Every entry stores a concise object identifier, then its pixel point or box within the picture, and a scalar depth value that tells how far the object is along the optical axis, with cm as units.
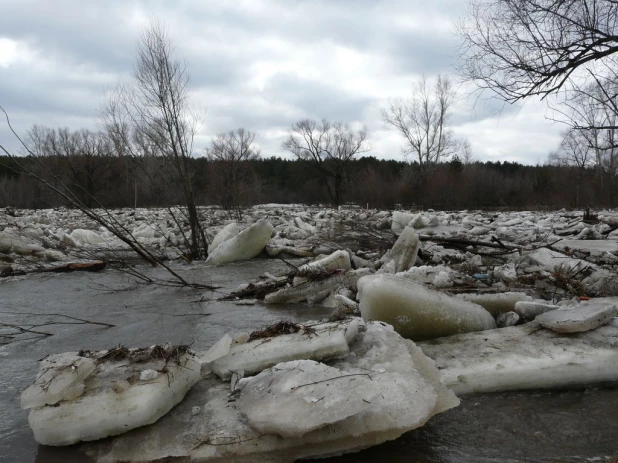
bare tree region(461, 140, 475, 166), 4334
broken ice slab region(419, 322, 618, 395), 244
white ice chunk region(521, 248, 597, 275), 453
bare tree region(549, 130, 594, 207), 2195
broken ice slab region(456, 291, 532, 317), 336
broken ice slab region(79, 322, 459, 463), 183
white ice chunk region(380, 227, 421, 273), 505
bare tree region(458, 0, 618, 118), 564
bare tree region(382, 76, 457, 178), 3347
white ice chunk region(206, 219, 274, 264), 799
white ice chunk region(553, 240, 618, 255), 584
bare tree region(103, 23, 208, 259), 875
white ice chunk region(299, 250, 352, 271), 537
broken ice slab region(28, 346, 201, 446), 199
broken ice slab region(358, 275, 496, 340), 299
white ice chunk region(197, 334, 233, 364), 249
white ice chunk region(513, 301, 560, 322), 318
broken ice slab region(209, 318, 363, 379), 243
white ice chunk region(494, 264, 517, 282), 443
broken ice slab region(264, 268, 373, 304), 488
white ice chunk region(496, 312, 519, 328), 317
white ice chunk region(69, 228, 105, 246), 981
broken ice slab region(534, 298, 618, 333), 276
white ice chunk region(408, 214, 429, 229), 1251
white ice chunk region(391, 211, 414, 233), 1178
